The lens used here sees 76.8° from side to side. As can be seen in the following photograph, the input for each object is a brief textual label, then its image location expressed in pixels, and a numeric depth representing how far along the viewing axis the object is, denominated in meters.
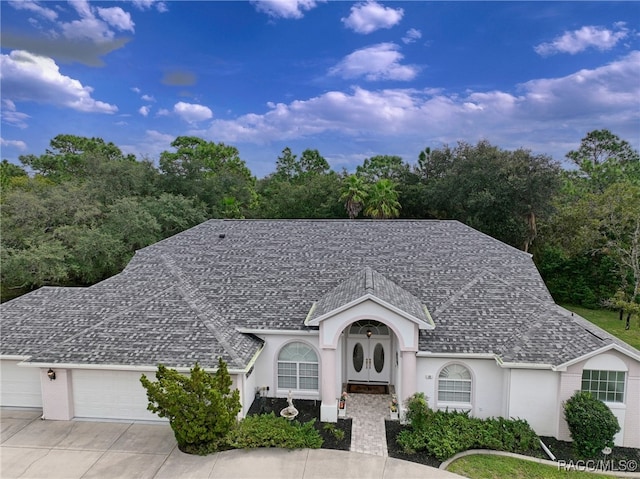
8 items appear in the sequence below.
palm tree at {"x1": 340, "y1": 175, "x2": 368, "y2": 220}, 38.81
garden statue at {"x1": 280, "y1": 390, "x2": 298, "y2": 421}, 14.60
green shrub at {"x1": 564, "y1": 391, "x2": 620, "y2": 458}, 12.73
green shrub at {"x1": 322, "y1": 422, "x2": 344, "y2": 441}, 13.60
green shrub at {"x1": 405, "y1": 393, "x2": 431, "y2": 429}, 13.66
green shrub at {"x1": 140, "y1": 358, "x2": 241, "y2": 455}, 12.13
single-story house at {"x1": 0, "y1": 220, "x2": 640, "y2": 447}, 13.94
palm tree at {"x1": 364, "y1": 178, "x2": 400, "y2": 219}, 37.94
